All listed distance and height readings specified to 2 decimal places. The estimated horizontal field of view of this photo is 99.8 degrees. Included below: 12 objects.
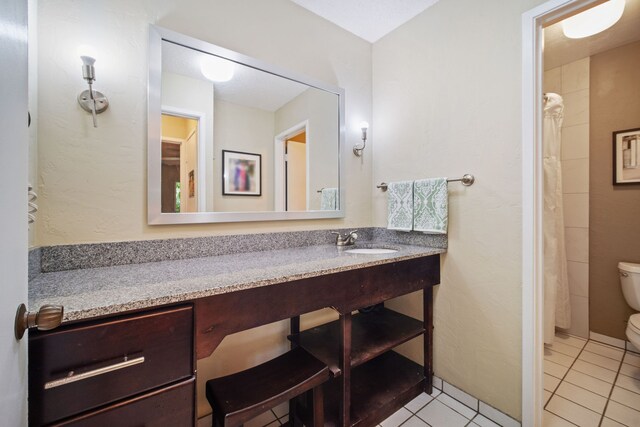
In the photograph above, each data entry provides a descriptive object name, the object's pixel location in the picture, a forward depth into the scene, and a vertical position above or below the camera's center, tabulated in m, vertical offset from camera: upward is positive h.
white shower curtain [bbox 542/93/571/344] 2.08 +0.08
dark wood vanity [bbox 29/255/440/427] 0.63 -0.38
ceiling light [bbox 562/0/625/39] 1.56 +1.18
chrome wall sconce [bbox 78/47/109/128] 1.03 +0.48
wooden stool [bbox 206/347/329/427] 0.93 -0.66
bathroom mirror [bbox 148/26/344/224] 1.25 +0.42
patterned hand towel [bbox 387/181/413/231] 1.74 +0.05
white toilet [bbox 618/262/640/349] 1.91 -0.51
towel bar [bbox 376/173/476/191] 1.49 +0.19
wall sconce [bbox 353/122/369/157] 1.93 +0.53
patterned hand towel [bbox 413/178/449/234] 1.57 +0.05
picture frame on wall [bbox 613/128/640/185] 2.04 +0.43
